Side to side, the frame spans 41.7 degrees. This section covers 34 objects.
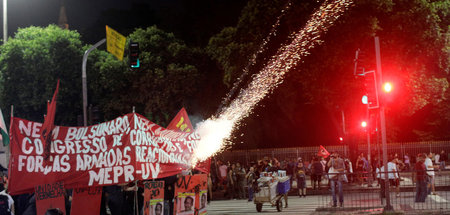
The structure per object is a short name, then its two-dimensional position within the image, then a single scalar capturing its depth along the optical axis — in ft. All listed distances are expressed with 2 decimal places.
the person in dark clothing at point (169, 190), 45.92
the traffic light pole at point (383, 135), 53.88
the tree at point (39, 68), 131.75
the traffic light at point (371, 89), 57.36
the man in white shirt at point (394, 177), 60.04
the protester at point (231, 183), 93.15
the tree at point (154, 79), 127.75
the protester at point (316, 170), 88.93
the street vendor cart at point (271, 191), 60.23
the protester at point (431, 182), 60.15
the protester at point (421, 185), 57.88
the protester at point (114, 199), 43.42
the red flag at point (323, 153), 110.32
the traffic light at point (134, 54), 71.46
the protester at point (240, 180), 89.66
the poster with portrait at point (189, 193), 40.27
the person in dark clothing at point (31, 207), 36.99
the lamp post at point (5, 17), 107.82
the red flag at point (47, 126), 35.37
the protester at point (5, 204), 34.68
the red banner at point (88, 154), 34.25
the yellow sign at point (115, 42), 83.41
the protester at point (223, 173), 98.48
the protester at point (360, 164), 97.66
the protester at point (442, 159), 129.60
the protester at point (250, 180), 77.25
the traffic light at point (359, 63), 66.95
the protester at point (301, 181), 85.73
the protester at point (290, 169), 94.35
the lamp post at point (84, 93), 82.53
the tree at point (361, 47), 100.83
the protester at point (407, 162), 123.44
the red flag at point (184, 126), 41.75
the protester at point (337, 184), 60.80
